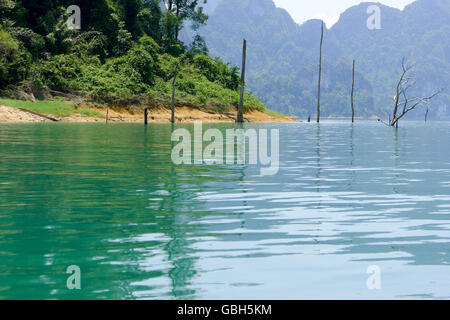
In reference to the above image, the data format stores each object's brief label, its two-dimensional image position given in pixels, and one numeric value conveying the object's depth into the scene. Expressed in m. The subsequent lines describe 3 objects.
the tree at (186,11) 83.44
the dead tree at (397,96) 46.95
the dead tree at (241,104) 57.00
